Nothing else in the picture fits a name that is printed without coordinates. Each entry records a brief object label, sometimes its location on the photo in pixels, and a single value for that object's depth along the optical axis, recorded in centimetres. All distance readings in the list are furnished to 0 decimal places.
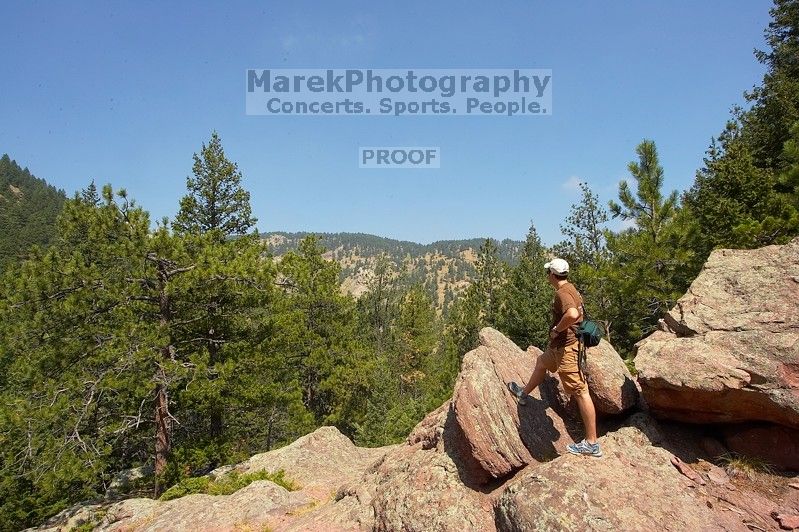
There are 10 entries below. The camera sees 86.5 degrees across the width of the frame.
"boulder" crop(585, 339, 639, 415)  761
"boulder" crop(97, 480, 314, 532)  938
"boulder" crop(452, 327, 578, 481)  708
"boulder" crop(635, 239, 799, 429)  618
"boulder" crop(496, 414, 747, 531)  548
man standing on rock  652
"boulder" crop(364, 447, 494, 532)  671
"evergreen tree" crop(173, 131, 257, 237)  1977
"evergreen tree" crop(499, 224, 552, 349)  2547
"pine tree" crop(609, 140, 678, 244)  1500
